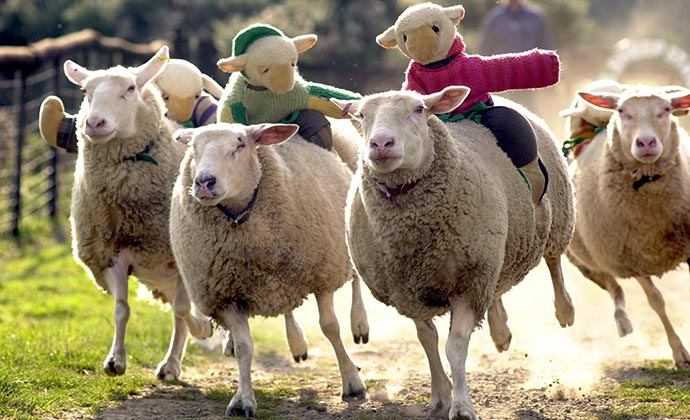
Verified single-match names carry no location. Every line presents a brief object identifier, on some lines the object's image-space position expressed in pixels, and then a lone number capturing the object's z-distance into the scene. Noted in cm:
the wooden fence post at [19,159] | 2473
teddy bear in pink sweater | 1207
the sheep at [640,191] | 1403
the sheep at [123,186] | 1347
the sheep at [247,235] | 1193
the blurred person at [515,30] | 3105
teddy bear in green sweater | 1306
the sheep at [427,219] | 1075
